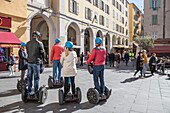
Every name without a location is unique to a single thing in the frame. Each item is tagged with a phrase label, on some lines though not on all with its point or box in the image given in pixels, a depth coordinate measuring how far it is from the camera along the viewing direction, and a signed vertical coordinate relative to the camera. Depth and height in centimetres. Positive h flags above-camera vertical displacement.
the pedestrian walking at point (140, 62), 1152 -25
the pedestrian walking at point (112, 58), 2013 +0
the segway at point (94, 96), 527 -109
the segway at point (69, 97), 517 -109
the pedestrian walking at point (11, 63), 1179 -30
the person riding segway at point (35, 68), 520 -27
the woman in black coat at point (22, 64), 700 -21
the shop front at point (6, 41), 1225 +116
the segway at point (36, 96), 520 -105
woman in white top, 521 -21
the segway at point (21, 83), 637 -86
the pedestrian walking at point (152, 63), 1285 -35
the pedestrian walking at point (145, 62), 1177 -26
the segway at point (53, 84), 737 -100
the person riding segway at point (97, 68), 539 -29
